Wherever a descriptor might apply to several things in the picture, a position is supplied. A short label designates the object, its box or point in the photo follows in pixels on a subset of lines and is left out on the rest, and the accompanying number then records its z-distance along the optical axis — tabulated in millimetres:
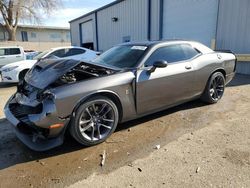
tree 33094
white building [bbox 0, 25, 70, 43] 38781
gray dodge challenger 3084
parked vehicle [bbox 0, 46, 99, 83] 8414
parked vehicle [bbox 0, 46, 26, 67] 13992
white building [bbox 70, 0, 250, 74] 9391
